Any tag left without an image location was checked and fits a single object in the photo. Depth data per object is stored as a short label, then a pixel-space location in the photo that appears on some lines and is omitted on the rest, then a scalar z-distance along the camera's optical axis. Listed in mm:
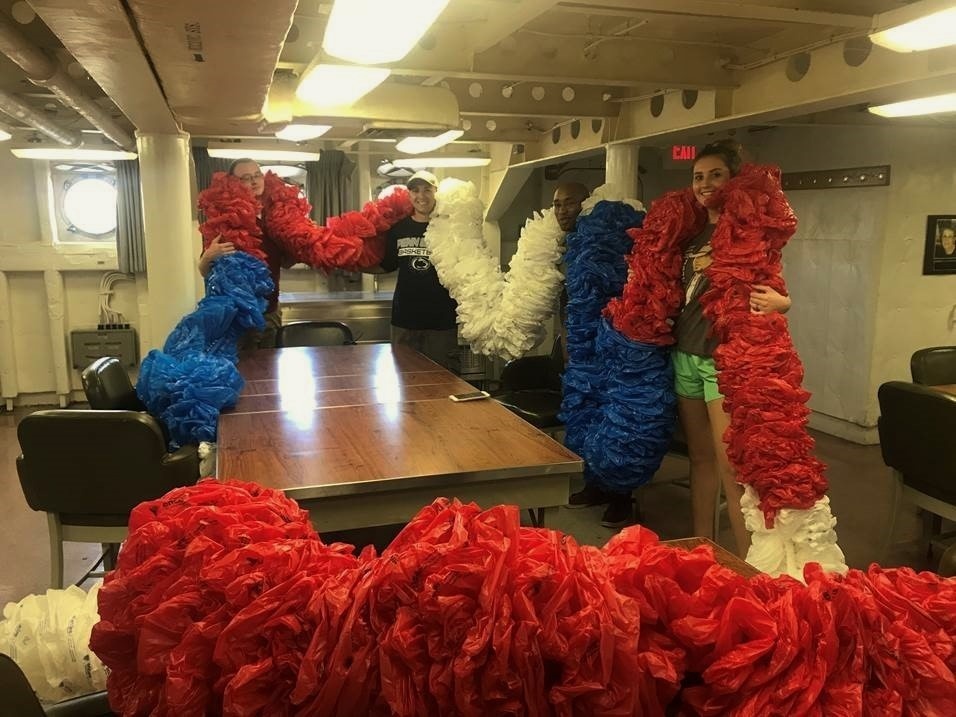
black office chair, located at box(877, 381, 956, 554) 2773
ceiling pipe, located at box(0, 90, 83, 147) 3795
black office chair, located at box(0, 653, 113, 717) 929
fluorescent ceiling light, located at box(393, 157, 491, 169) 6133
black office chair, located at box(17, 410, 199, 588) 2377
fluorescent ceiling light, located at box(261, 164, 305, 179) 6746
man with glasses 3461
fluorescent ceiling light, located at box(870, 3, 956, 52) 1913
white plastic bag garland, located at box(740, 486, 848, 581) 2318
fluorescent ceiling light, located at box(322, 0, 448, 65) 1613
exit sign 4727
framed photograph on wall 5242
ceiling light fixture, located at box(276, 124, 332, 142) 3692
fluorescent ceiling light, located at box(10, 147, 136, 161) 5543
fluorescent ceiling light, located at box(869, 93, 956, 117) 3221
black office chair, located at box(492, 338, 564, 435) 3956
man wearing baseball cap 4184
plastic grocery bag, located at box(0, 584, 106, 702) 1229
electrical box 6773
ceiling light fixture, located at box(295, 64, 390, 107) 2438
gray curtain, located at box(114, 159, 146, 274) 6621
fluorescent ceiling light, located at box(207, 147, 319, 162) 5464
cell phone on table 2964
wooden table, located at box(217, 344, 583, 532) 2012
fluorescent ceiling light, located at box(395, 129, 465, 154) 4348
